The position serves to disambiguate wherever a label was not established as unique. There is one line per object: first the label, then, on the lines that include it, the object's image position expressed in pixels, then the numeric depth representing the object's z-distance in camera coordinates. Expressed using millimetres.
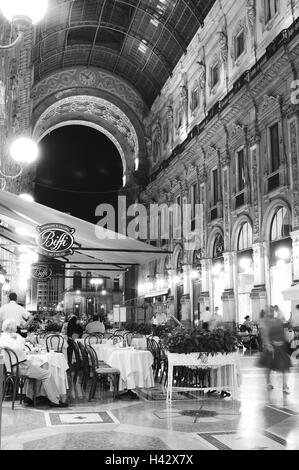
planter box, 8625
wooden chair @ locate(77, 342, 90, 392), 10484
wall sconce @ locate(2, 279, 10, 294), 21395
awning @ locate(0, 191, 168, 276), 9562
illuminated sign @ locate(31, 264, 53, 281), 15853
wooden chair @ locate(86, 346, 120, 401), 9023
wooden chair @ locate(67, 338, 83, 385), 11695
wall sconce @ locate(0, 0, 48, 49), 4207
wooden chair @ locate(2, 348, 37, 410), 8094
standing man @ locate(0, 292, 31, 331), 11148
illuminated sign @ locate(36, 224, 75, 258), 9805
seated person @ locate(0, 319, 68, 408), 8219
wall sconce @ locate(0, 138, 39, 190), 14859
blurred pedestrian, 8992
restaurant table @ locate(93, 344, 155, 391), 9188
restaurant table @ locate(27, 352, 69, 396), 8451
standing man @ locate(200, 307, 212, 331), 18172
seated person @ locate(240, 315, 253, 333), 19031
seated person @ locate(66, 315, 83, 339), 14523
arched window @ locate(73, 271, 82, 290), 61278
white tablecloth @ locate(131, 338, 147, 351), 13483
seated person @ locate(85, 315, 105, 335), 14789
